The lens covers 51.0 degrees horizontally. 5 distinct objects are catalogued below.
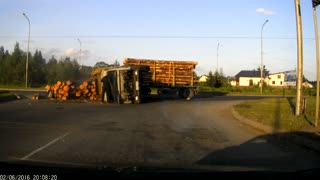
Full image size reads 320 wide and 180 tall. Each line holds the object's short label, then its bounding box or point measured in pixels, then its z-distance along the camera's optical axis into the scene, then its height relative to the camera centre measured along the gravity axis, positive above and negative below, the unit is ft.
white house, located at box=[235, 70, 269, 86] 339.01 +14.77
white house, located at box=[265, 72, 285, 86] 325.65 +12.39
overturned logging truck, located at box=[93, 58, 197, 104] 72.14 +2.85
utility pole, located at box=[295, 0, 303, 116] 45.41 +5.27
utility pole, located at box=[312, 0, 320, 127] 38.42 +6.62
